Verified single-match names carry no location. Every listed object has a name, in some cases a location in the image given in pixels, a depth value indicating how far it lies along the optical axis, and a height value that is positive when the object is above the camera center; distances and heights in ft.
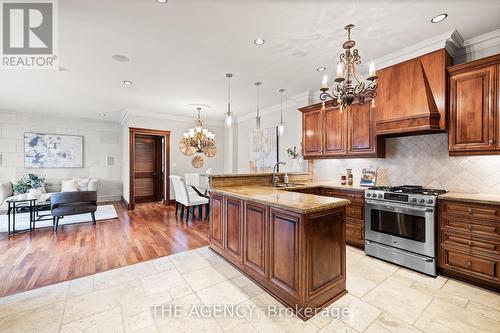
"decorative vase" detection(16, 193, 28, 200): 13.04 -1.90
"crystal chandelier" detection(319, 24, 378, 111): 6.75 +2.47
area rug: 14.64 -3.98
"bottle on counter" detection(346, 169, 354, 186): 12.46 -0.73
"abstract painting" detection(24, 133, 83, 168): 20.66 +1.49
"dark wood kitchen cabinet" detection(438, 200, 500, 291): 7.04 -2.63
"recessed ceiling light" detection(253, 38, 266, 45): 8.64 +5.01
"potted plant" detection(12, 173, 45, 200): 17.06 -1.47
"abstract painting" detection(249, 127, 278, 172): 18.60 +1.46
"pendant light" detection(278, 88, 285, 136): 13.77 +4.78
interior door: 23.61 -0.39
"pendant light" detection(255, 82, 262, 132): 13.44 +5.10
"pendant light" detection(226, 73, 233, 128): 11.56 +5.08
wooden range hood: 8.52 +2.90
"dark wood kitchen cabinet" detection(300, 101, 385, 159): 11.09 +1.84
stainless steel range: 8.11 -2.46
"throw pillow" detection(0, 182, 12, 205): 16.69 -1.97
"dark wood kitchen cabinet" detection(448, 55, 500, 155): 7.59 +2.13
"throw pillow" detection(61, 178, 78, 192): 18.88 -1.73
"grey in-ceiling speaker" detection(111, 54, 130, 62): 9.84 +5.00
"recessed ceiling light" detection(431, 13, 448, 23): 7.23 +4.99
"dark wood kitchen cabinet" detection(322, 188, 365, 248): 10.36 -2.57
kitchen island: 5.94 -2.46
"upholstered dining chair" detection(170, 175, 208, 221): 15.34 -2.31
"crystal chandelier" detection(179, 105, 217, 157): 17.69 +2.36
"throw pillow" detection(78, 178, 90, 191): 19.51 -1.84
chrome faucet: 11.69 -0.79
